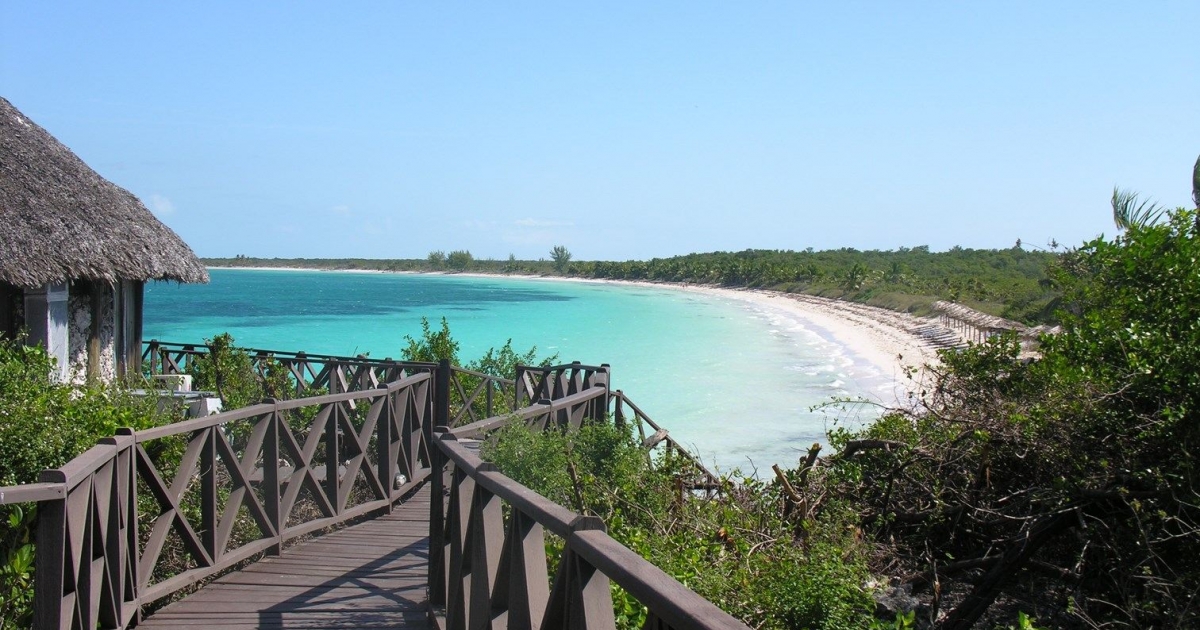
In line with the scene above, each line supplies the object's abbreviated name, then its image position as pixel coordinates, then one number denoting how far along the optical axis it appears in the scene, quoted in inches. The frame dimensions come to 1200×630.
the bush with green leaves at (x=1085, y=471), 210.4
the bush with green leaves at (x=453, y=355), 602.7
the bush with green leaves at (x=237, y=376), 494.3
